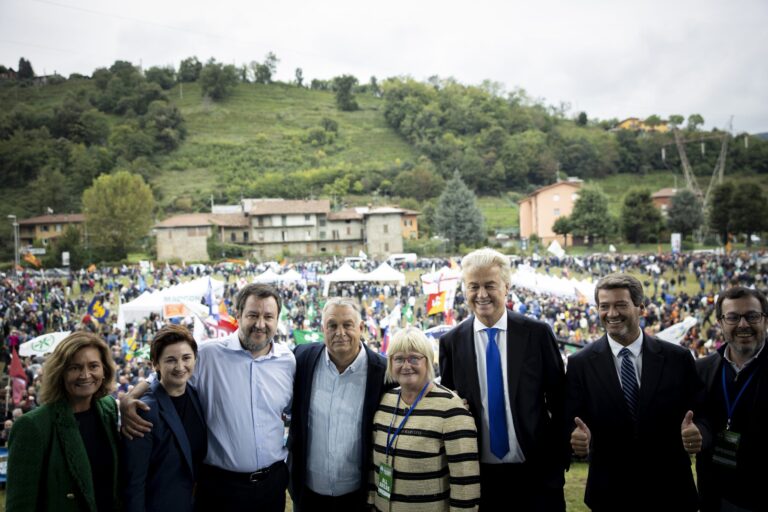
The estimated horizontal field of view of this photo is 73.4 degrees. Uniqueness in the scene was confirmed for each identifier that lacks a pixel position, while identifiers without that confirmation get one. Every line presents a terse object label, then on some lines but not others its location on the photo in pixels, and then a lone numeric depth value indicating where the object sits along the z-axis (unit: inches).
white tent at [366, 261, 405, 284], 999.0
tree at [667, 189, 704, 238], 1979.6
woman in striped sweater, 103.3
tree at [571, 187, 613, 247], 2028.8
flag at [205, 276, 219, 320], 620.8
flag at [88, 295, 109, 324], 695.1
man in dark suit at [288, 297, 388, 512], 116.6
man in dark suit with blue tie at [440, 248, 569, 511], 116.1
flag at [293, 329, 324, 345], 464.1
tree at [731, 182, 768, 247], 1723.7
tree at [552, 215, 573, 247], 2110.0
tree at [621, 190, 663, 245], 1930.4
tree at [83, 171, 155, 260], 2065.9
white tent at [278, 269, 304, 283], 1063.5
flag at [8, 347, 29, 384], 392.8
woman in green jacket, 97.5
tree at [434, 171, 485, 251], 2144.4
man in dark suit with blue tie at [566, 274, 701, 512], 112.8
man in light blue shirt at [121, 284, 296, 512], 119.0
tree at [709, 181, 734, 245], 1759.4
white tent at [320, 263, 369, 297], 999.0
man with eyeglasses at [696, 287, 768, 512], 114.3
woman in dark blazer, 105.1
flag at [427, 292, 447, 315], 616.3
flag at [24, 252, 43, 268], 1408.7
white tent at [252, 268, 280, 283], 1007.0
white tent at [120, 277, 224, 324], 680.8
